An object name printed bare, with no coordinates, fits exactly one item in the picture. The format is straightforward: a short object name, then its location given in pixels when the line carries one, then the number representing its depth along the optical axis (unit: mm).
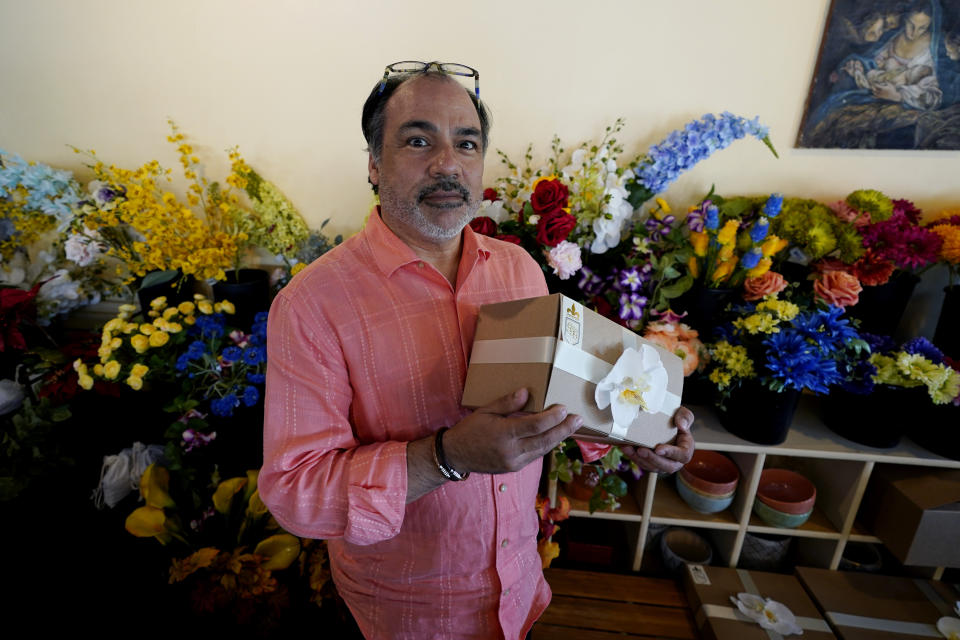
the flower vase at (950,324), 1430
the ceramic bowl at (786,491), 1553
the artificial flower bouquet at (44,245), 1551
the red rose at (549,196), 1277
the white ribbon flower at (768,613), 1418
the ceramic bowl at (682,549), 1754
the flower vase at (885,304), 1459
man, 766
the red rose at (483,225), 1335
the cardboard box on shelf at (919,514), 1338
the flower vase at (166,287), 1476
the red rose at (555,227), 1248
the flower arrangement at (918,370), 1272
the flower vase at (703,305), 1396
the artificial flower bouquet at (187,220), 1456
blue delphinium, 1389
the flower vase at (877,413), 1356
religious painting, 1357
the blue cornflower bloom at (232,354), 1324
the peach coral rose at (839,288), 1351
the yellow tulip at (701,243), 1397
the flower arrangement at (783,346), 1236
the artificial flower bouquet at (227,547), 1239
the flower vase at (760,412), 1362
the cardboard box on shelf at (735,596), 1422
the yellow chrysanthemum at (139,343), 1293
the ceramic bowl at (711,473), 1572
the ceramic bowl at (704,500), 1579
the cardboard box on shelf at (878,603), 1422
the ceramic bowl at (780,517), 1557
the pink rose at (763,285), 1341
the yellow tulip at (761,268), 1359
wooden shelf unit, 1434
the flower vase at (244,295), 1508
